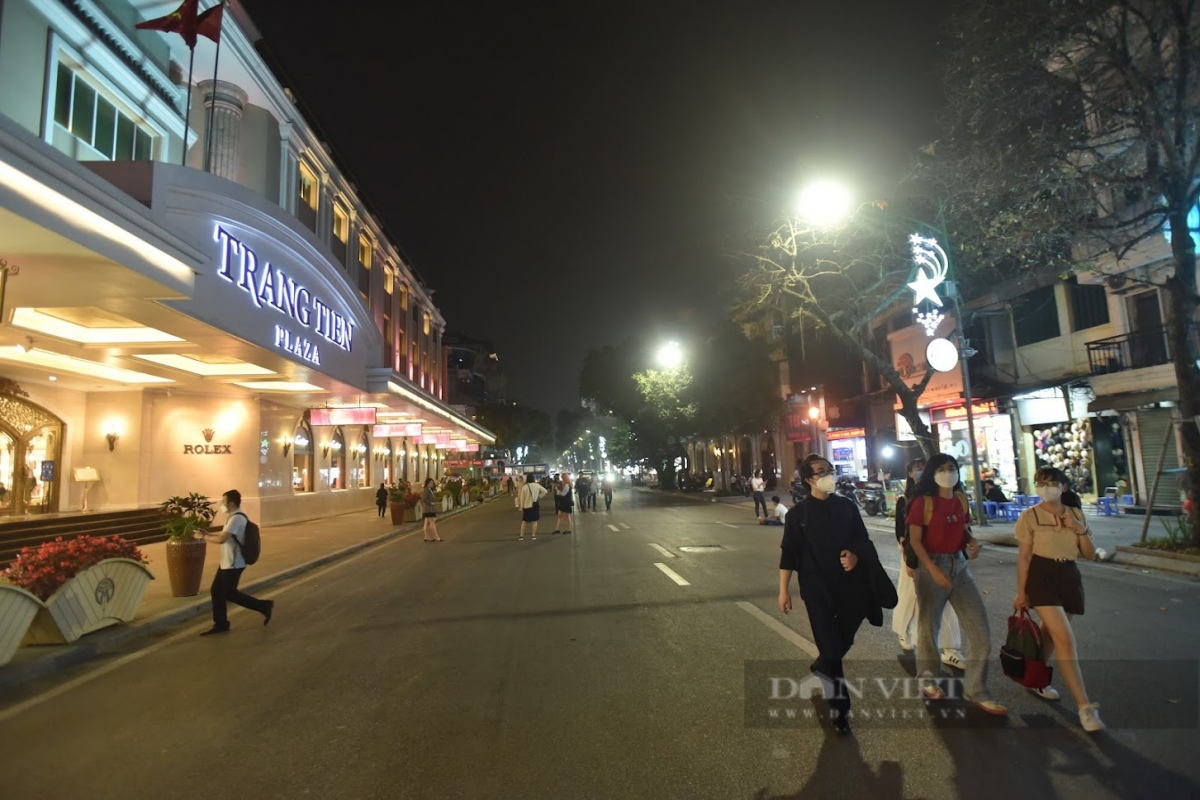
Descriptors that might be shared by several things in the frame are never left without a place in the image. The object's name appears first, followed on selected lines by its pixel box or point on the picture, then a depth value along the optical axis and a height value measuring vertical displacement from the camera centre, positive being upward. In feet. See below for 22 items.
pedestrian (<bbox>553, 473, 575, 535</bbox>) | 65.16 -3.49
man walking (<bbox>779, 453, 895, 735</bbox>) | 14.85 -2.56
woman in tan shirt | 14.89 -2.80
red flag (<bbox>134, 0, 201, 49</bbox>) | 43.04 +29.23
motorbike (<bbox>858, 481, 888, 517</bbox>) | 71.67 -4.62
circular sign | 58.95 +8.75
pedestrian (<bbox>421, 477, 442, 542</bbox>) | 60.89 -3.61
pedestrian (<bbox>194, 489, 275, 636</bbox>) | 26.71 -3.55
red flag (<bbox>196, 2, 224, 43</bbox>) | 44.14 +29.92
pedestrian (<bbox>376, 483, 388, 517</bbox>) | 88.84 -3.03
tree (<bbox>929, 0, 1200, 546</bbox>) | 35.12 +18.58
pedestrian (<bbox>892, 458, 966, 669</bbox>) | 18.93 -4.90
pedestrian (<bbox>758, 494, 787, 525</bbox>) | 66.69 -6.00
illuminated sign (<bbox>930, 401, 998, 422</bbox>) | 71.05 +4.71
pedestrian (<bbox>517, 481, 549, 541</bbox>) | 60.23 -3.08
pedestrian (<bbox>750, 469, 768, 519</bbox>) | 71.72 -3.06
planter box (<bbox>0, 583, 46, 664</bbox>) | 21.43 -4.20
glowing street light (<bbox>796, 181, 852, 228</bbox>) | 54.49 +21.51
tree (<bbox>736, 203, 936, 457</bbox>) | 62.23 +19.17
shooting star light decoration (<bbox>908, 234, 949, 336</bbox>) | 56.44 +15.97
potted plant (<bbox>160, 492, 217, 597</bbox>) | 33.24 -3.57
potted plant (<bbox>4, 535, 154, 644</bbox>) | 24.14 -3.74
